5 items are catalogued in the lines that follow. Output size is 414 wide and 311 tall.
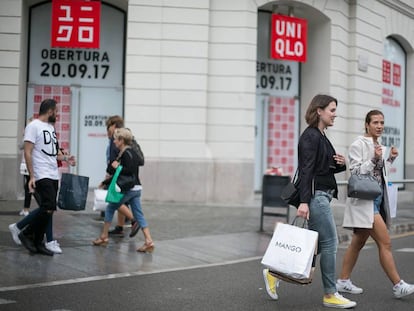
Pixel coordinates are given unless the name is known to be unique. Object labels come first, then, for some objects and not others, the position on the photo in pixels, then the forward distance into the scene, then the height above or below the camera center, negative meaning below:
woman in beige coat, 6.62 -0.38
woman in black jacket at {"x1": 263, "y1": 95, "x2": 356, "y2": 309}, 6.05 -0.08
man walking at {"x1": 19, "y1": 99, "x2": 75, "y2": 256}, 8.14 +0.01
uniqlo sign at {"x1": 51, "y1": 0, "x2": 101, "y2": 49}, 15.31 +3.33
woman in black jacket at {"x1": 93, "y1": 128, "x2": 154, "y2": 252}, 9.12 -0.18
